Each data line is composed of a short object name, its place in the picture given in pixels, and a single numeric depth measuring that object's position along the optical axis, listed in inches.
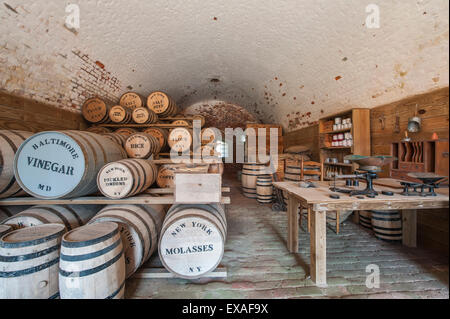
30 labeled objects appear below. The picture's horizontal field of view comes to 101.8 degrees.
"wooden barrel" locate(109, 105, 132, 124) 151.9
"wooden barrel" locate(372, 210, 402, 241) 92.5
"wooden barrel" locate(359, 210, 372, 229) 109.4
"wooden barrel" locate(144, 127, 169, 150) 159.2
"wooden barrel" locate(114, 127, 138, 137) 153.3
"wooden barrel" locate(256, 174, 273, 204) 165.8
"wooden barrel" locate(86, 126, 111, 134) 142.4
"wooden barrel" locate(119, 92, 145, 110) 171.9
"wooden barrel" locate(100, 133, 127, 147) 114.0
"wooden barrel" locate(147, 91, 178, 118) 180.4
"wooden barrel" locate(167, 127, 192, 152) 154.1
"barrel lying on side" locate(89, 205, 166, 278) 64.8
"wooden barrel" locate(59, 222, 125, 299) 45.5
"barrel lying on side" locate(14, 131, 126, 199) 65.9
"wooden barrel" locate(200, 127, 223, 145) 180.2
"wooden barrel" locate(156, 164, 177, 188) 117.2
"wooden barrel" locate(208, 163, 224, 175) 120.4
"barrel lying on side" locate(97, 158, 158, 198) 71.4
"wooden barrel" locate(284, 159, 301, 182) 132.7
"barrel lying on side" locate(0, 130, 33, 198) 66.5
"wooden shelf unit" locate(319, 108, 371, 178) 118.5
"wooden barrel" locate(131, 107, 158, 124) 159.5
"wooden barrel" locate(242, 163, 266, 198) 180.9
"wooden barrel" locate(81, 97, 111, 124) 142.9
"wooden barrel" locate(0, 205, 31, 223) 71.8
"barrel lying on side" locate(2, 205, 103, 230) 62.9
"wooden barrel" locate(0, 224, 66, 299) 44.4
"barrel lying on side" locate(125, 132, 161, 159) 114.7
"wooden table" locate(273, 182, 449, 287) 60.9
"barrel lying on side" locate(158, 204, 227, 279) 62.6
